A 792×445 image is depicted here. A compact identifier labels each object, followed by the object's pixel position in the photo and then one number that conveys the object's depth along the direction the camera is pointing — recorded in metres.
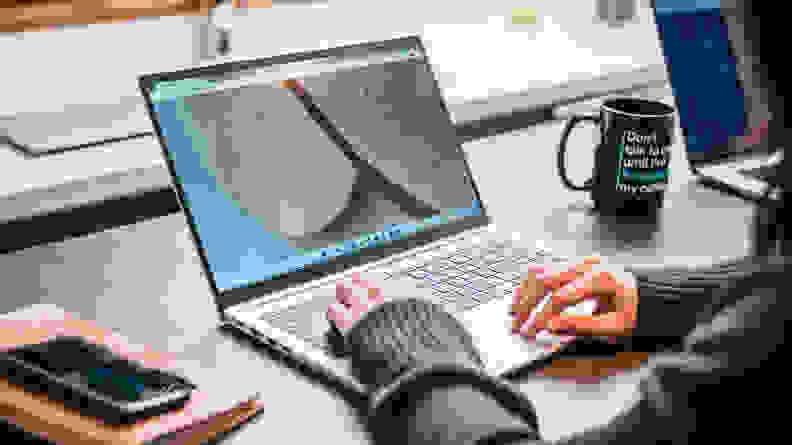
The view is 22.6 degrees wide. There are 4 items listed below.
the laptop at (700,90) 2.01
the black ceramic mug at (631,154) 1.95
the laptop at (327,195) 1.75
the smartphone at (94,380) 1.58
